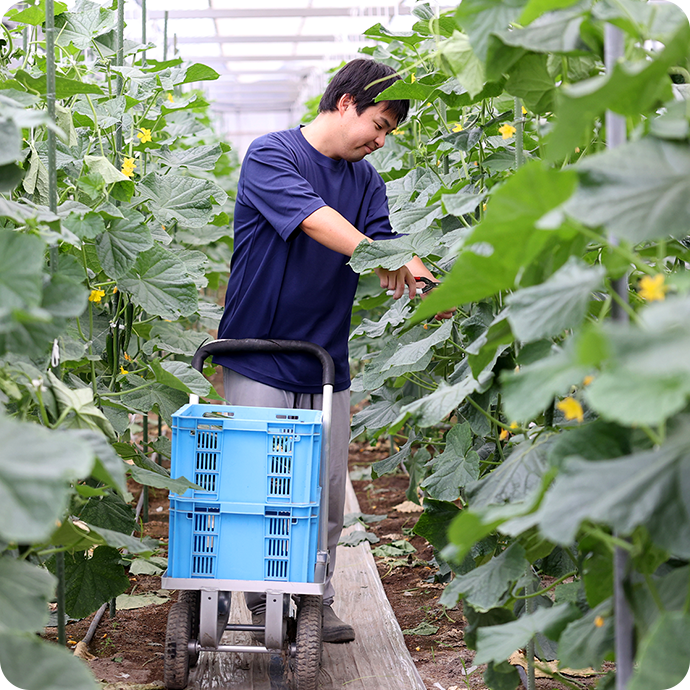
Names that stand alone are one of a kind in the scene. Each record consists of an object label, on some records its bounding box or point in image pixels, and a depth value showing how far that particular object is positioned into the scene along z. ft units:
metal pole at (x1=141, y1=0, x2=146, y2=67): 23.95
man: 21.68
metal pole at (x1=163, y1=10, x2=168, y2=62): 25.70
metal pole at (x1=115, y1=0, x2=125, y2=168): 21.29
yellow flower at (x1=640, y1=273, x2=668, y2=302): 15.03
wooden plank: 20.99
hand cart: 20.20
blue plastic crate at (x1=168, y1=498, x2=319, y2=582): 20.26
